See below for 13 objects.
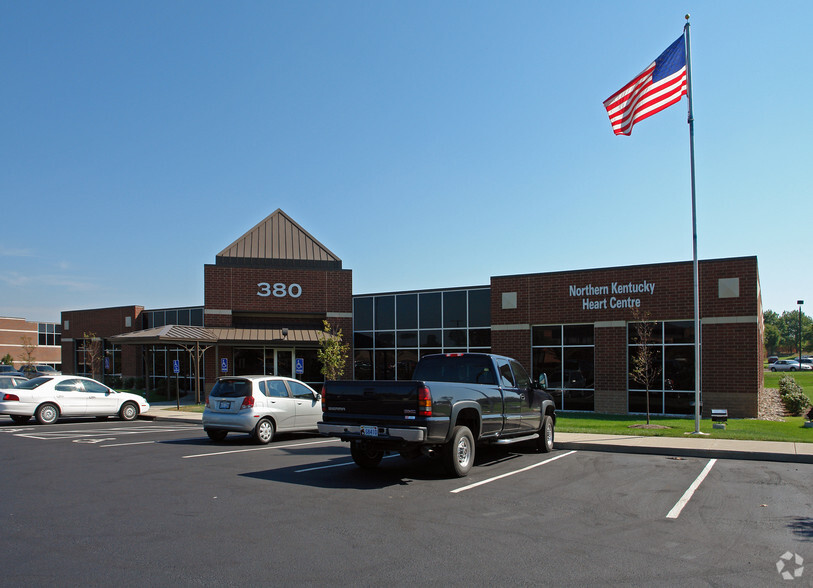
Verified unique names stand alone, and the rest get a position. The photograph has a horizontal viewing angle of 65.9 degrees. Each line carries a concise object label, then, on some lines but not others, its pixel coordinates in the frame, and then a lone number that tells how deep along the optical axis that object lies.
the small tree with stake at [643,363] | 21.08
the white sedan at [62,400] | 18.64
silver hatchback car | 14.12
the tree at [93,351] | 37.25
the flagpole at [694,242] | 16.27
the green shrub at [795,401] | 24.22
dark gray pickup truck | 9.54
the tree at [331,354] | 26.39
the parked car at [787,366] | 77.10
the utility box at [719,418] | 17.02
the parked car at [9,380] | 20.63
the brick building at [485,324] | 21.30
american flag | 16.61
